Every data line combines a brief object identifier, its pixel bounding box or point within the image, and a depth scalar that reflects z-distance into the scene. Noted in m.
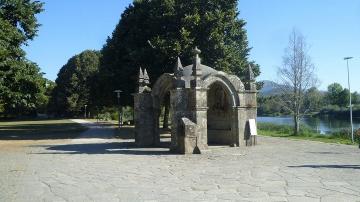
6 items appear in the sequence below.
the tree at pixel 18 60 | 25.77
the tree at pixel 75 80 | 75.31
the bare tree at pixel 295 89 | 32.16
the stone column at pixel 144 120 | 21.64
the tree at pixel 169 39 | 27.70
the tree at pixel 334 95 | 94.19
